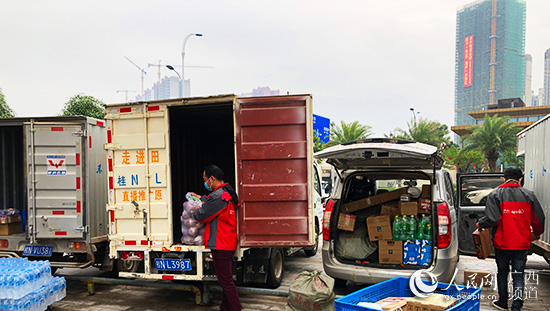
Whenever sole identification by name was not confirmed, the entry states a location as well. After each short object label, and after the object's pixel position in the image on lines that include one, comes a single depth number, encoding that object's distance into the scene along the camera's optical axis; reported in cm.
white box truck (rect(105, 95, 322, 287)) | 493
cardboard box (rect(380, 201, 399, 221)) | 578
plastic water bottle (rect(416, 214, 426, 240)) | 536
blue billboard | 2570
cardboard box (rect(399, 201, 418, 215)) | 552
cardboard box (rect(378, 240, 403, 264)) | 536
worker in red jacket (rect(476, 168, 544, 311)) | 479
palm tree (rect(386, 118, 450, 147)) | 3553
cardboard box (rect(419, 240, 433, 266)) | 523
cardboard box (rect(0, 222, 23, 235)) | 638
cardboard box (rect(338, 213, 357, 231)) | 564
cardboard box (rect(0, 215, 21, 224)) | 630
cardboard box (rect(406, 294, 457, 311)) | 276
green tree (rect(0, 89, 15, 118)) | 1692
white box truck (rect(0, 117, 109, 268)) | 598
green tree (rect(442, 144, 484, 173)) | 3285
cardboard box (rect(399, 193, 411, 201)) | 568
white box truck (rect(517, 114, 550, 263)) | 545
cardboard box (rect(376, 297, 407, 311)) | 283
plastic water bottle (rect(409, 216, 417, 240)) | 538
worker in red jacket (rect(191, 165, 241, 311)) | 474
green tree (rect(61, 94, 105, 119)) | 1664
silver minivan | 493
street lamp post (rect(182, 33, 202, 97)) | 2199
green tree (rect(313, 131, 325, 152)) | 2613
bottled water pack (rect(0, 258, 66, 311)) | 451
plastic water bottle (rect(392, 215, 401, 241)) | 543
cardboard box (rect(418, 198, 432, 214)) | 552
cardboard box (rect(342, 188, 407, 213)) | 591
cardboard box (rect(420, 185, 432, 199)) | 569
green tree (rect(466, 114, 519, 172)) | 2933
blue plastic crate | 276
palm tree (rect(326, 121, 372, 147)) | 3303
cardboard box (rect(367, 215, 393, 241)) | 546
